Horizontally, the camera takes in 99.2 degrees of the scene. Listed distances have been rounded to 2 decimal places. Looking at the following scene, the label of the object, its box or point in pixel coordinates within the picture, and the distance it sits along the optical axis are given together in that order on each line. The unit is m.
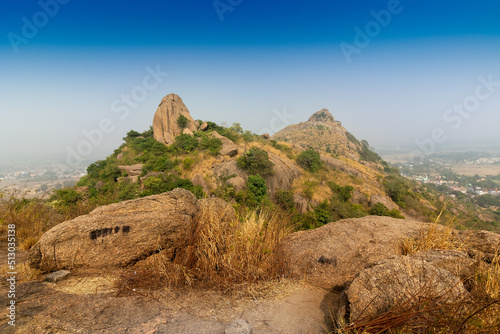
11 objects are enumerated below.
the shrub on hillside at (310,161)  30.95
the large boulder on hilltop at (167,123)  31.14
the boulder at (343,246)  4.12
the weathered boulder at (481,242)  3.66
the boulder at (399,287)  2.33
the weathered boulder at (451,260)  3.06
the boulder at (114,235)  3.48
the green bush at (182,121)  31.42
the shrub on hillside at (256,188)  21.35
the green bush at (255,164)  24.69
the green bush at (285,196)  21.34
